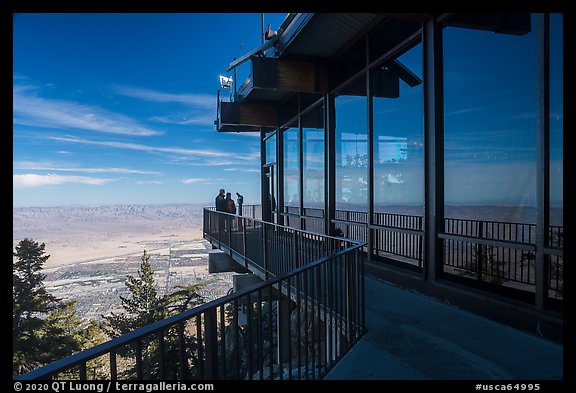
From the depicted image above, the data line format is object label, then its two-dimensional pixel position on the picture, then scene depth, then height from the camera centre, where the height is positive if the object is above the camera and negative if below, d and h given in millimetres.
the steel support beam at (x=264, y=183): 15773 +400
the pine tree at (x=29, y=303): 20247 -7637
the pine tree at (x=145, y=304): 26625 -10204
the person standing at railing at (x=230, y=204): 14146 -543
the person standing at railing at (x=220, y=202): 13906 -436
